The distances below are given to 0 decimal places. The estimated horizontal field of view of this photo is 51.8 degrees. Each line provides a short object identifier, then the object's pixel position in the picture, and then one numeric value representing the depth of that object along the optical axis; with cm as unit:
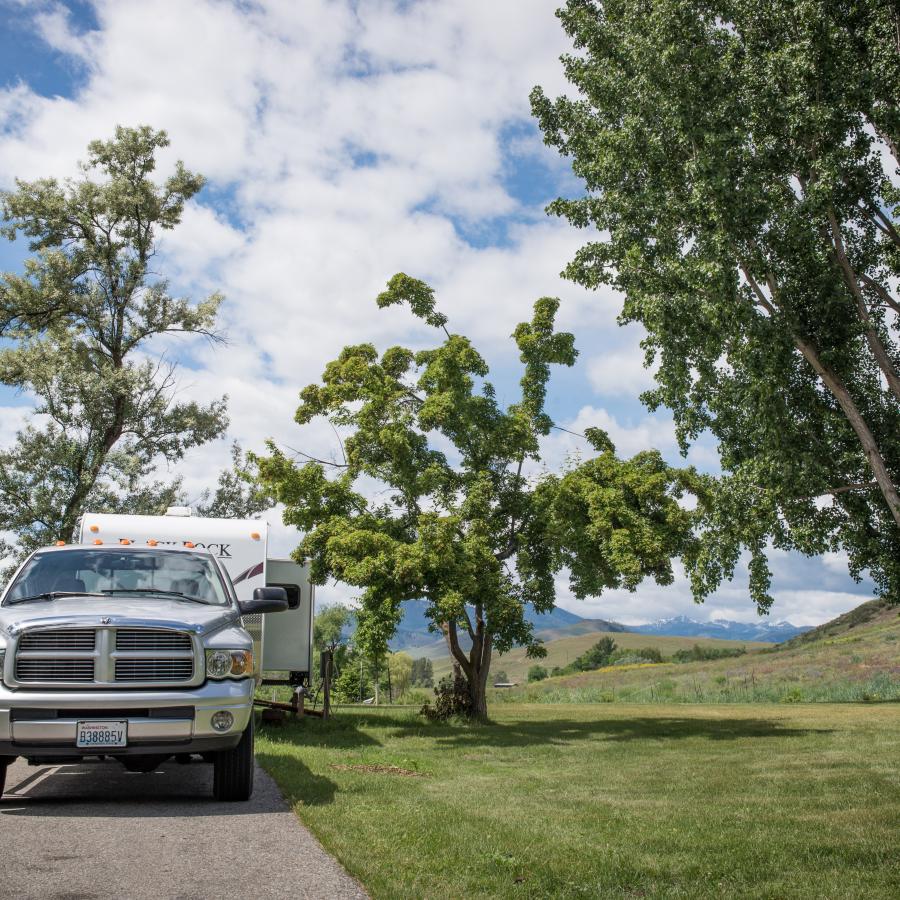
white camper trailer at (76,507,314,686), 1559
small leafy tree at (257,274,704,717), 2038
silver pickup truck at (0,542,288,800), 751
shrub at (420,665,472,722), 2459
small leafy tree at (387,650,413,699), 9231
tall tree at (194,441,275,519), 3300
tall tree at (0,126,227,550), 2931
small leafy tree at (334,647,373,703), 6950
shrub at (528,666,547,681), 8131
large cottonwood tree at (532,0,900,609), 1789
